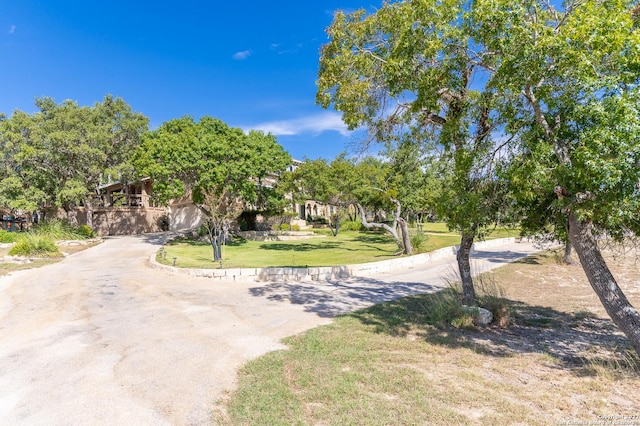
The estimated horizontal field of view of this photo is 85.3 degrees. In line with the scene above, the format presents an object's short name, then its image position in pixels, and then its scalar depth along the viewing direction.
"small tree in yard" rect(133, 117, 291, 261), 20.66
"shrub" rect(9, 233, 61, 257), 15.65
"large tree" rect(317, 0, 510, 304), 5.45
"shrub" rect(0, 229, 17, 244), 18.95
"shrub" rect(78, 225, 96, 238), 22.91
